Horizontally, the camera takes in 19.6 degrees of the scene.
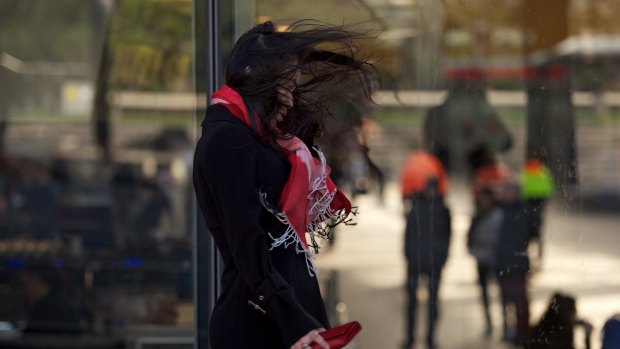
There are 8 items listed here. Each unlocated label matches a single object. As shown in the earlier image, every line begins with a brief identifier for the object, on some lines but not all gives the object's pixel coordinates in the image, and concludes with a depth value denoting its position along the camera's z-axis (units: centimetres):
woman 449
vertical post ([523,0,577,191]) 922
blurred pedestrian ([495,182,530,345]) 1009
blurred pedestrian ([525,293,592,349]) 873
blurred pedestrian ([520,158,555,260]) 972
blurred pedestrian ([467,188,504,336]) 1149
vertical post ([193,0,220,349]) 774
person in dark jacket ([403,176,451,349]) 1123
